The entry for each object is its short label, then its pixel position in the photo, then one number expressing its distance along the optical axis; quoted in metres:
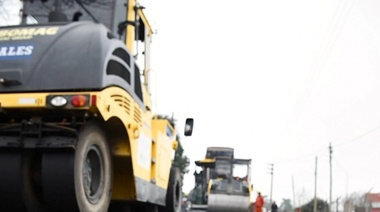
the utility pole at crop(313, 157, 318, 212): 55.74
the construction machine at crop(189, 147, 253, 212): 19.12
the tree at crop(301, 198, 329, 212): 62.58
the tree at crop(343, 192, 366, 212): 45.66
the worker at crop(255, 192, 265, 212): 19.56
